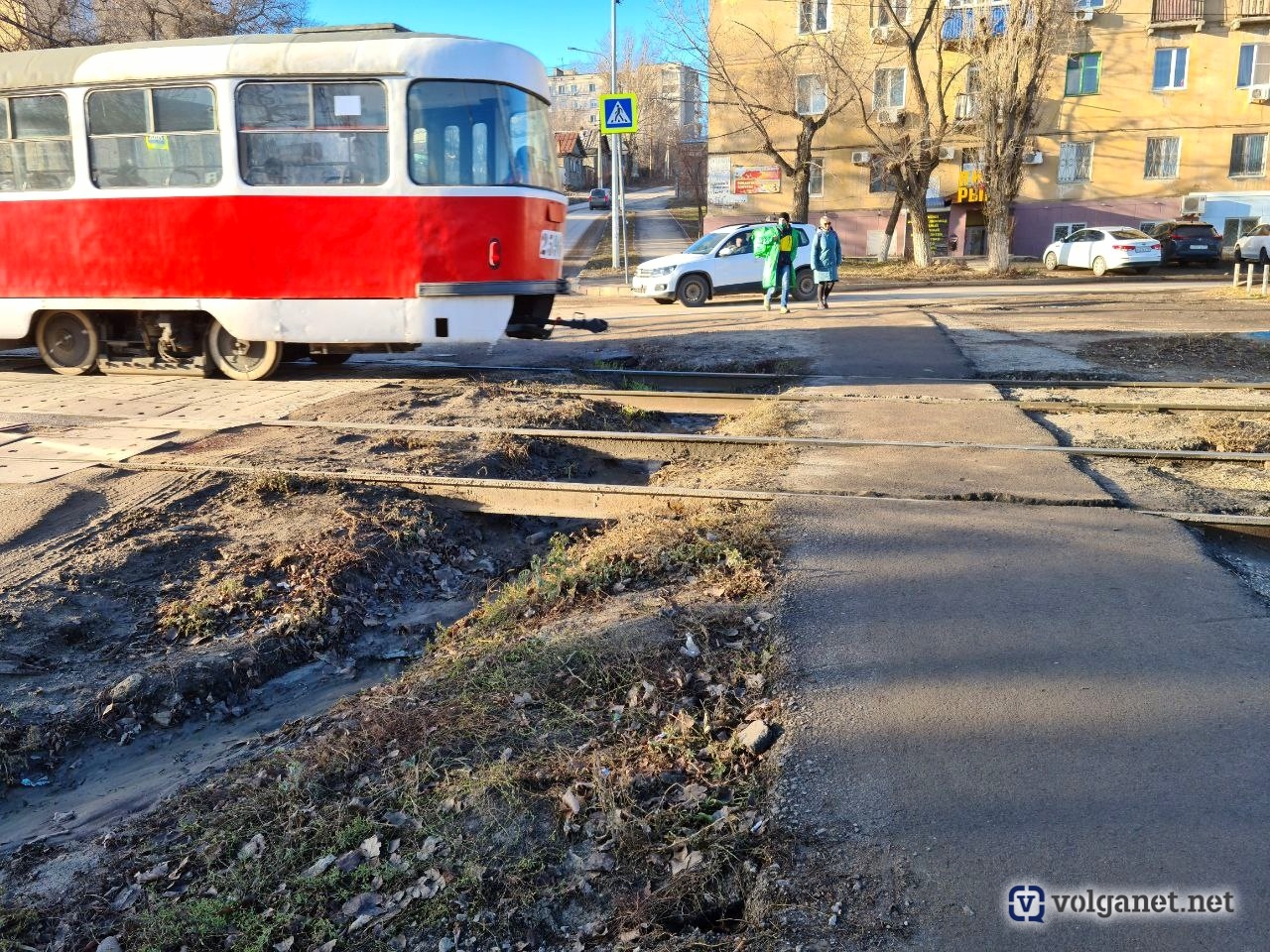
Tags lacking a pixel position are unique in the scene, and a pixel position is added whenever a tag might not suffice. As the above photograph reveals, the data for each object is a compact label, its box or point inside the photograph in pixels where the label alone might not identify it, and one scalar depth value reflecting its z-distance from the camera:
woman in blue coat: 17.02
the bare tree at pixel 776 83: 31.03
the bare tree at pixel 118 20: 22.27
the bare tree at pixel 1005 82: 24.81
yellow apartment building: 32.91
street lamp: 25.80
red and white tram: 9.48
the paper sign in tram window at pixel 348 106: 9.48
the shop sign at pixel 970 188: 33.91
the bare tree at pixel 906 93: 27.48
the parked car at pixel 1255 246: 28.28
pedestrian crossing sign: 19.64
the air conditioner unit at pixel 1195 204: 33.44
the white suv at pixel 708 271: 19.19
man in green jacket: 16.22
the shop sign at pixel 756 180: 35.31
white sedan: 26.53
